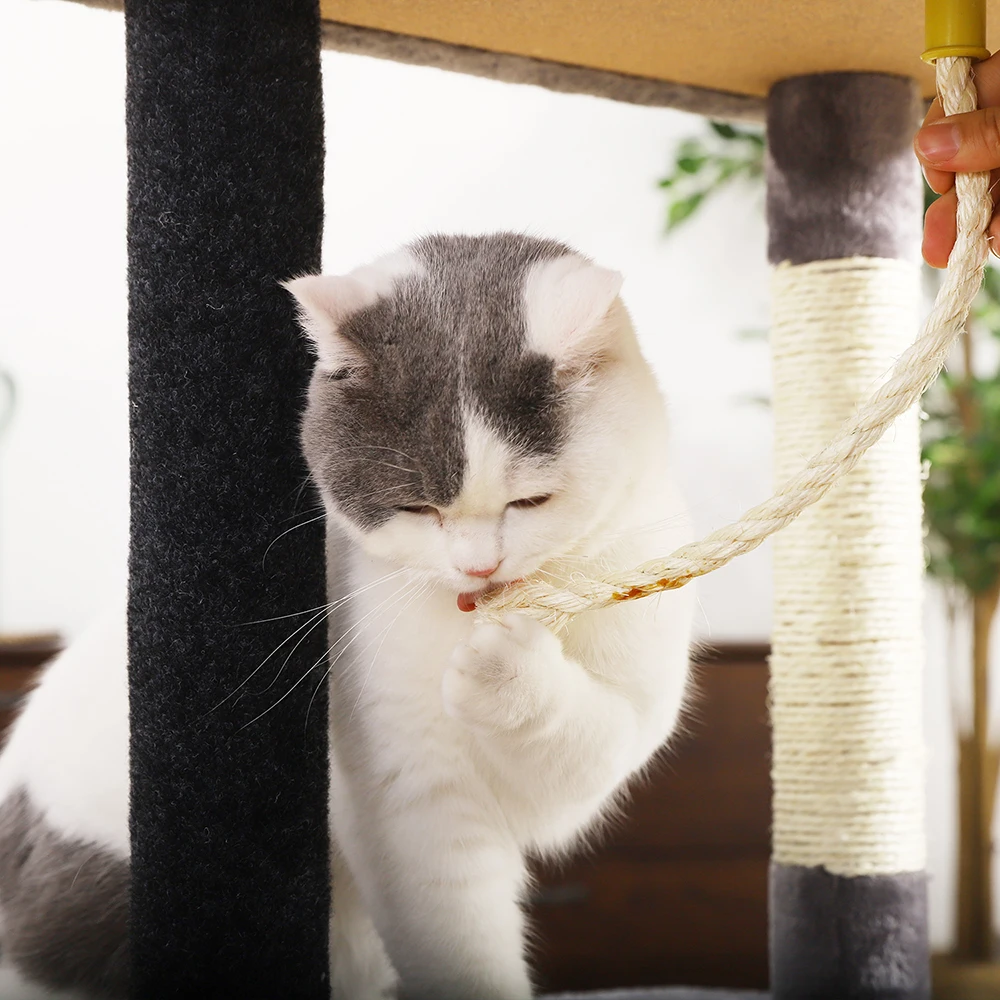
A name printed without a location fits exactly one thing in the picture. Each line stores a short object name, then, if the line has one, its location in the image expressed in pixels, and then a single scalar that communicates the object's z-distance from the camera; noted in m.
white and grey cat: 0.82
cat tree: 0.86
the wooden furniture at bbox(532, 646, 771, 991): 2.25
